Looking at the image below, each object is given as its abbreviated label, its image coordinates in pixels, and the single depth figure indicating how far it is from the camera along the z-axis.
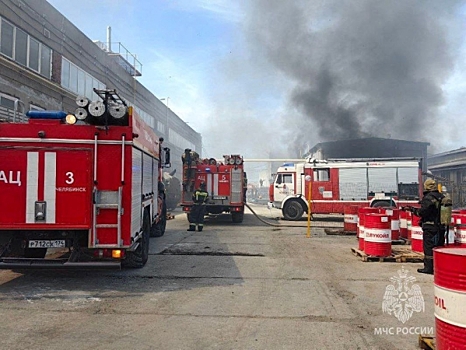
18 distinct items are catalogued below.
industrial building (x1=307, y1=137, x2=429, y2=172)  31.34
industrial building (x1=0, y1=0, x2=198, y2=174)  14.12
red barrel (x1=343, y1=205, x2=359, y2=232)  12.30
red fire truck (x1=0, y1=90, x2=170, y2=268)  5.64
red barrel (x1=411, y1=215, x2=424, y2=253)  8.40
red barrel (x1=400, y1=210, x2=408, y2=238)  10.90
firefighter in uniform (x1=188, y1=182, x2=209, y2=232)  13.22
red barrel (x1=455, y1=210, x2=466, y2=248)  7.11
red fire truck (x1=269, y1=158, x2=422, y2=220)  17.20
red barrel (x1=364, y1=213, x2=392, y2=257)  7.87
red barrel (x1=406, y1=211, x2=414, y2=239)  10.37
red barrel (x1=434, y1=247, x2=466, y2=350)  2.63
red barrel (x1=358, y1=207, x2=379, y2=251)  8.47
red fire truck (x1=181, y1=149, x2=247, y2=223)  15.39
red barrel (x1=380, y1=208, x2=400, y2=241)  9.83
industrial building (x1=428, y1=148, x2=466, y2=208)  23.84
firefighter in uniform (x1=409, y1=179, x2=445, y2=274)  6.76
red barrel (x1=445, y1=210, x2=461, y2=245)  7.32
